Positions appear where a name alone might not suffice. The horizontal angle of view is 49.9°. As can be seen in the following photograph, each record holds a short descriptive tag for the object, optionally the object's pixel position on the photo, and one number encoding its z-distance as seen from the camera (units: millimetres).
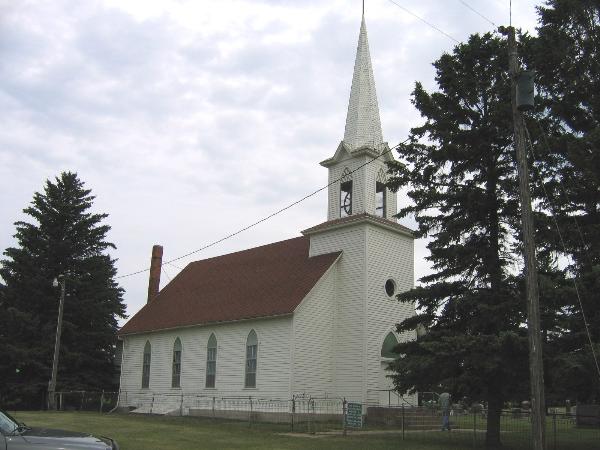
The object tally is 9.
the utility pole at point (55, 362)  37562
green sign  24031
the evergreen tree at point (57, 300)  41688
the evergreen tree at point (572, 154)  16469
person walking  24900
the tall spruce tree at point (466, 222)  18391
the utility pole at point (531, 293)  12875
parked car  8836
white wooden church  29391
